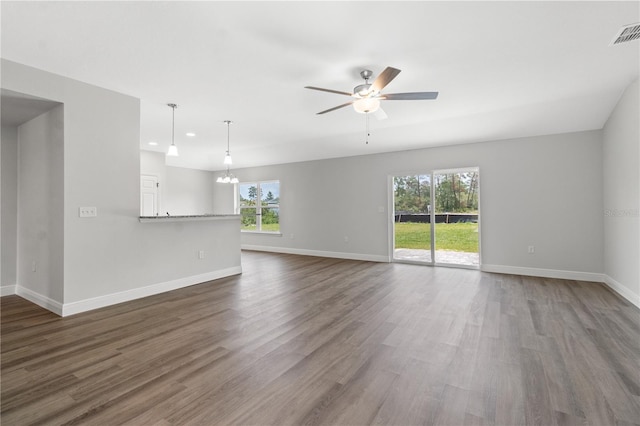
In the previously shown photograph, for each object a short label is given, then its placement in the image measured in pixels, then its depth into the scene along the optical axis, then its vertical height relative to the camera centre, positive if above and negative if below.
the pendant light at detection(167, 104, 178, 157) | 4.08 +1.56
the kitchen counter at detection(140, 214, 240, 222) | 3.89 -0.06
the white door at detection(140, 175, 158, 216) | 7.00 +0.48
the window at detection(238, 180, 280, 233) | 8.26 +0.25
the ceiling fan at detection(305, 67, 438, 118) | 2.94 +1.23
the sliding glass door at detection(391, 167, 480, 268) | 5.73 -0.10
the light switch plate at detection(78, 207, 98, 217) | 3.29 +0.04
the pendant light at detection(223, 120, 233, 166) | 4.92 +0.97
